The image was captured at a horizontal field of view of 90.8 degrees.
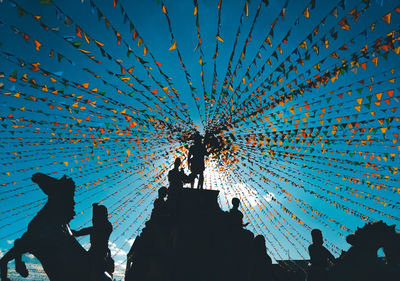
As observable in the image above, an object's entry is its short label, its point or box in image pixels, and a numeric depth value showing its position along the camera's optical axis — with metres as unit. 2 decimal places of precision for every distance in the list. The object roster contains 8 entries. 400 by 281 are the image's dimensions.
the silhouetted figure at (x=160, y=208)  6.55
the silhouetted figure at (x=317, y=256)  3.86
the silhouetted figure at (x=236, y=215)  6.36
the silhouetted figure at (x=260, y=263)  5.14
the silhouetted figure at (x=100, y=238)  3.05
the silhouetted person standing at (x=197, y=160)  8.54
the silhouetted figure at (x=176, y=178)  7.59
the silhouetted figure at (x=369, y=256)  2.71
